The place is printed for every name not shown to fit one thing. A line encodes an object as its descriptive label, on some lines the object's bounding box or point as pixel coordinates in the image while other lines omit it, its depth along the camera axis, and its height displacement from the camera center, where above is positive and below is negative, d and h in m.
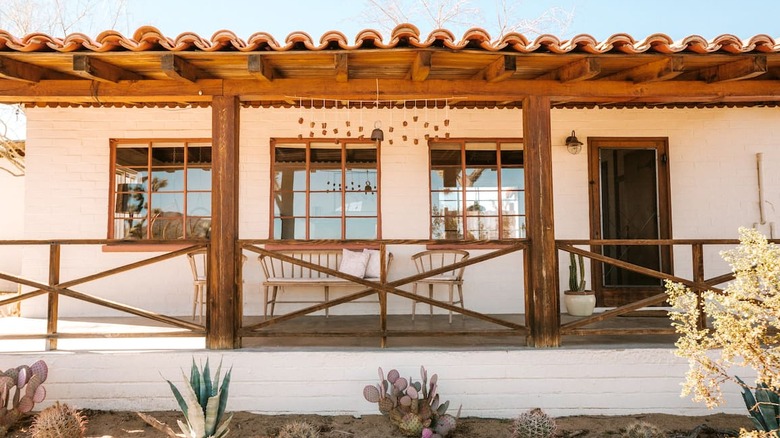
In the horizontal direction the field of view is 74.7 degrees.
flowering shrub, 2.67 -0.40
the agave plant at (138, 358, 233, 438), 3.12 -0.99
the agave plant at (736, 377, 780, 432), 3.14 -1.04
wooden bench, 5.40 -0.28
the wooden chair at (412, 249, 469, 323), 5.31 -0.20
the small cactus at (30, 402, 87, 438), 3.24 -1.13
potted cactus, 5.61 -0.56
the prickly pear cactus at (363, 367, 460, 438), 3.48 -1.11
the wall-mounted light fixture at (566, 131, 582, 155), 6.06 +1.19
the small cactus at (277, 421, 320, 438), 3.42 -1.25
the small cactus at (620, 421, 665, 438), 3.44 -1.27
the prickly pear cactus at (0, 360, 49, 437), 3.51 -0.99
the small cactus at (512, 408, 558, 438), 3.25 -1.16
